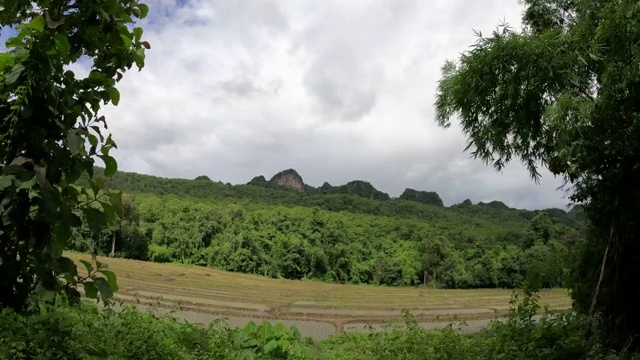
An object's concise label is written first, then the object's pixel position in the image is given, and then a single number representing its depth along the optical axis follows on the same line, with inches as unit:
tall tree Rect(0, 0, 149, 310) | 196.3
